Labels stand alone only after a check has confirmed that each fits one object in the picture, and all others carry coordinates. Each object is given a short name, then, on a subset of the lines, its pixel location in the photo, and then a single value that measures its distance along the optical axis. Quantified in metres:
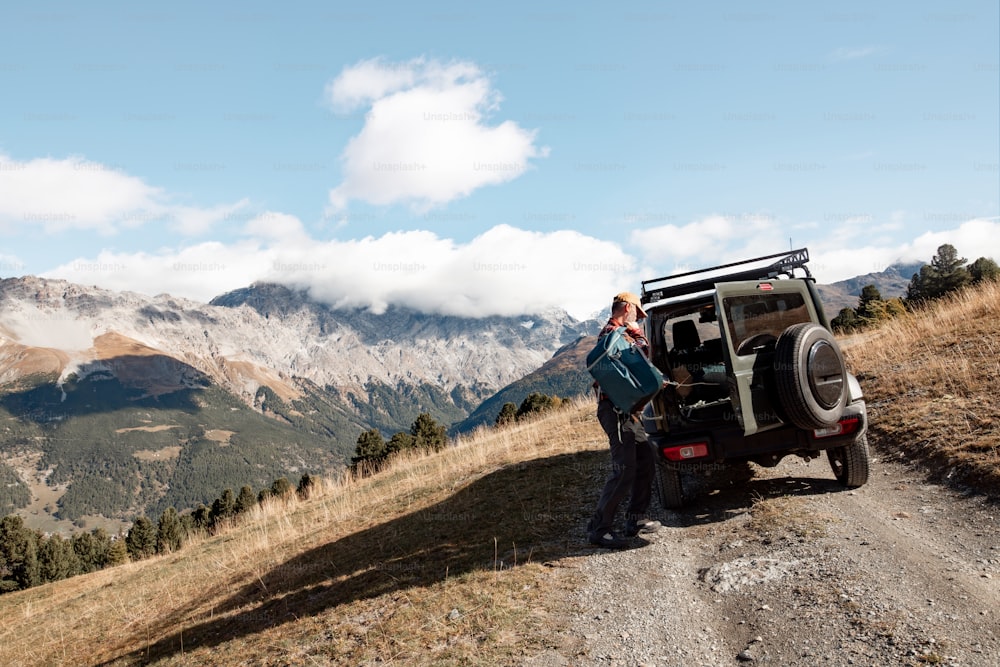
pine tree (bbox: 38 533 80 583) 49.06
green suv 6.25
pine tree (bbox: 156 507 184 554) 55.22
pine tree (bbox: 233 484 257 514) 50.38
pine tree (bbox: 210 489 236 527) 52.80
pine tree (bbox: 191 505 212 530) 59.00
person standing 6.57
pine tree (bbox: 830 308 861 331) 25.62
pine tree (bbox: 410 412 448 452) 39.56
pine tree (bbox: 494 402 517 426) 35.54
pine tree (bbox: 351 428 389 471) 38.06
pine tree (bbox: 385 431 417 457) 39.56
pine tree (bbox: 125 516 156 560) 58.12
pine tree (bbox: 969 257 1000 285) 30.11
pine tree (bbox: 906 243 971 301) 27.53
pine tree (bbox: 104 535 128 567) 54.25
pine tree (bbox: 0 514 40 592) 45.41
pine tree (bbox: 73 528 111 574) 57.94
